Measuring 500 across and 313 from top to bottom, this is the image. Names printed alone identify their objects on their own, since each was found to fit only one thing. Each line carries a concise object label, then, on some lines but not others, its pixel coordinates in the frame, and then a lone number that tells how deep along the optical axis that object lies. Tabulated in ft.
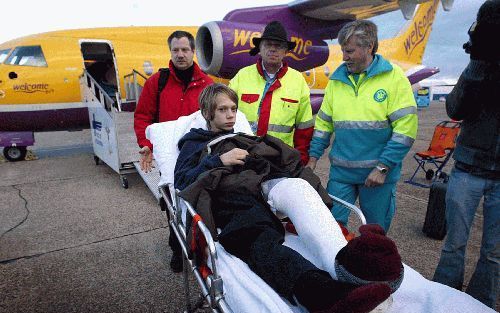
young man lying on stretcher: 3.83
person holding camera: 6.12
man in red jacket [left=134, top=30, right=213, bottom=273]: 10.20
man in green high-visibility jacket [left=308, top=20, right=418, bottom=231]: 7.70
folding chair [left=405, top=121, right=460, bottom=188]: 18.93
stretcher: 4.25
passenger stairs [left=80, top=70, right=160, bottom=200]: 18.04
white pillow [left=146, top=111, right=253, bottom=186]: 8.54
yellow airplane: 21.24
